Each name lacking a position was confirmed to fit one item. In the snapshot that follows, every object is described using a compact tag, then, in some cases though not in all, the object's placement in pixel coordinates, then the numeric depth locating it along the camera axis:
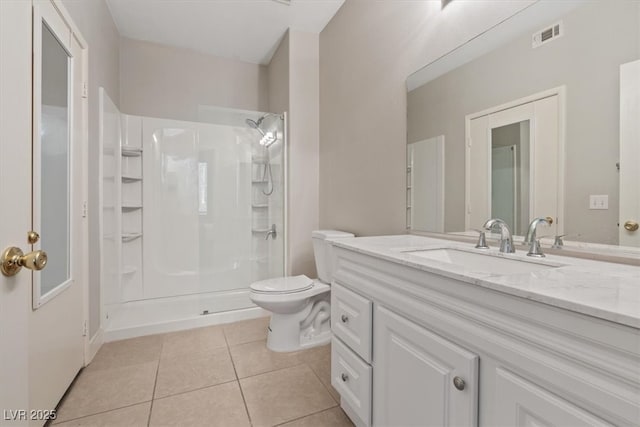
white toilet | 2.01
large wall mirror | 0.91
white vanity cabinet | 0.50
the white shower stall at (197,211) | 2.76
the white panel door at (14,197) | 0.82
